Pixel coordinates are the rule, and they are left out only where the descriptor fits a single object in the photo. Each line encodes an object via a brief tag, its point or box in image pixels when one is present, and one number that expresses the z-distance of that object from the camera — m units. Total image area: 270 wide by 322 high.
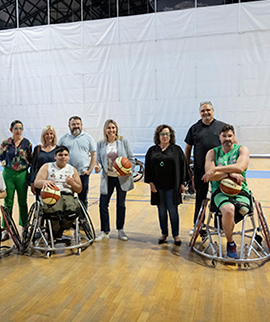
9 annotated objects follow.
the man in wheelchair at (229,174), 3.11
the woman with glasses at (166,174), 3.58
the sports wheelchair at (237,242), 3.11
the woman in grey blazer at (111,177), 3.86
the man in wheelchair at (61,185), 3.43
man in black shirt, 3.69
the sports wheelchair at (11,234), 3.50
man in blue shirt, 4.04
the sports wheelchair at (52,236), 3.43
